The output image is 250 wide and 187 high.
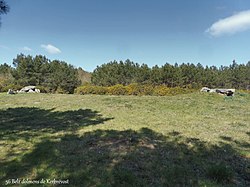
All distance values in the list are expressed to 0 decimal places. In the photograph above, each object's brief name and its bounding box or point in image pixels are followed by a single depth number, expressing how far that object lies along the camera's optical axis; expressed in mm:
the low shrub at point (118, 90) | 23944
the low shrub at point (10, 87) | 27535
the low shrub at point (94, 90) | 24457
